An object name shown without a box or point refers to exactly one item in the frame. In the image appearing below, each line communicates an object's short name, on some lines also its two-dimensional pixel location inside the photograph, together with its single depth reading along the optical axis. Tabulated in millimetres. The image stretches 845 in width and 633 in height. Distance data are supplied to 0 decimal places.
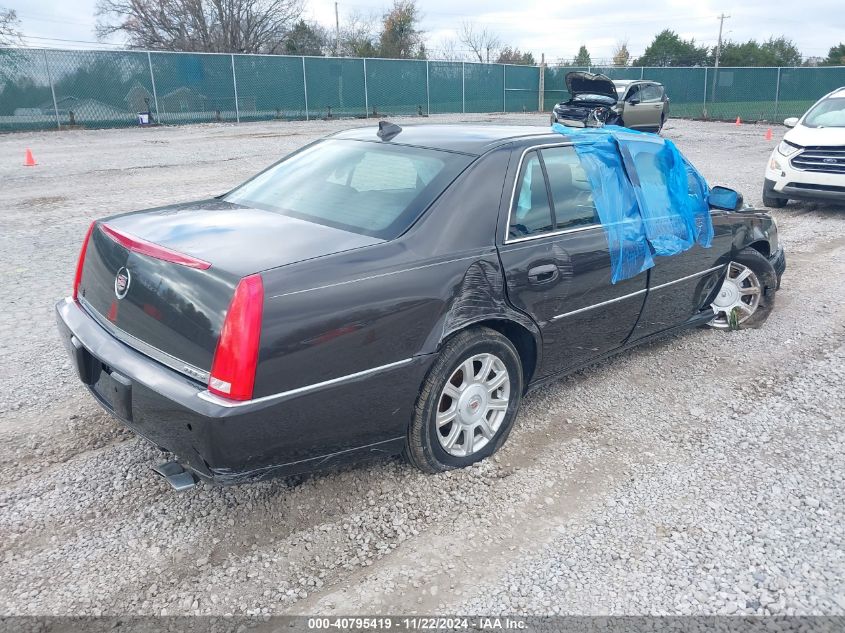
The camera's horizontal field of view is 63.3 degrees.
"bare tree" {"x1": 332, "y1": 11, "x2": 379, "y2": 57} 45375
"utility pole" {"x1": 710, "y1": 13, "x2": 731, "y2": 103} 30725
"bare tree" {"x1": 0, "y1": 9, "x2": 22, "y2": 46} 27172
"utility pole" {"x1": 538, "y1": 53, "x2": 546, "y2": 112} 34803
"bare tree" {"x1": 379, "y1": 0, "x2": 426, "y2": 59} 48531
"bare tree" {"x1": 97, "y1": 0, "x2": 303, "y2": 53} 39438
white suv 9586
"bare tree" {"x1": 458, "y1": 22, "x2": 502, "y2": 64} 58406
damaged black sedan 2600
